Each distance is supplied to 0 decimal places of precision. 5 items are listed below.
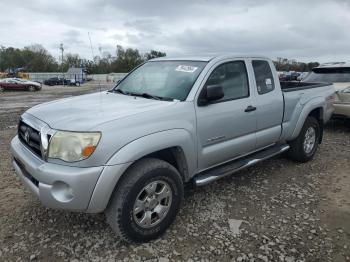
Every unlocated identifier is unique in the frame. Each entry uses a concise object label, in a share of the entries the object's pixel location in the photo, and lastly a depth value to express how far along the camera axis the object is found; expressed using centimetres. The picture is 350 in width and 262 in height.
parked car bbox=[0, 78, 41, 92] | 3583
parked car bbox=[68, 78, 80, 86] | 5241
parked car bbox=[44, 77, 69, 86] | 5512
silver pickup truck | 291
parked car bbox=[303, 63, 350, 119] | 780
